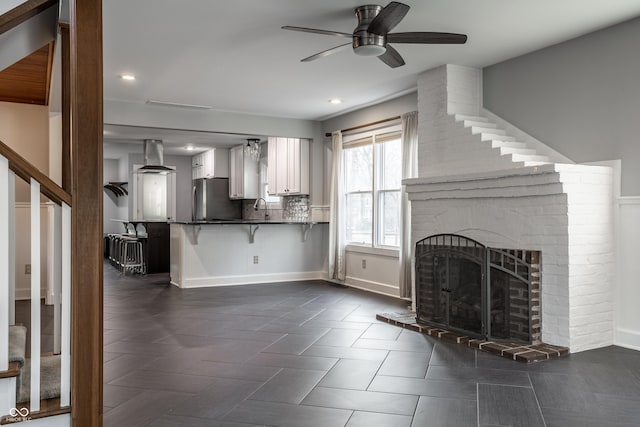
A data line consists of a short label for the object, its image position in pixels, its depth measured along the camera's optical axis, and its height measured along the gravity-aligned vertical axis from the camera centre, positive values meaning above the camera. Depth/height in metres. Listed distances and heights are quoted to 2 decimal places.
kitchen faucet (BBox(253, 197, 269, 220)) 8.92 +0.07
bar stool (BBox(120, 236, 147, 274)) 8.48 -0.74
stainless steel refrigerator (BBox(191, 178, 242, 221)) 9.75 +0.23
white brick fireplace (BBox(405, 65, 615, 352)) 3.66 -0.02
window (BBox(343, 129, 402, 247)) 6.23 +0.33
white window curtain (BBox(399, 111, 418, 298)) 5.55 +0.17
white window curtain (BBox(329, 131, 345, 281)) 7.02 -0.01
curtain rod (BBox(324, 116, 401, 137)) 6.05 +1.16
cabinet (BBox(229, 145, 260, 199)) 8.98 +0.67
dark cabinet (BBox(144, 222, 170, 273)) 8.55 -0.58
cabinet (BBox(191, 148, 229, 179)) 9.88 +1.01
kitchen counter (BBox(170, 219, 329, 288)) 6.82 -0.55
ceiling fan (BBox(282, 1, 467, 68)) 3.24 +1.18
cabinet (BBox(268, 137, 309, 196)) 7.66 +0.74
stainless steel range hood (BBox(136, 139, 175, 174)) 8.55 +1.05
